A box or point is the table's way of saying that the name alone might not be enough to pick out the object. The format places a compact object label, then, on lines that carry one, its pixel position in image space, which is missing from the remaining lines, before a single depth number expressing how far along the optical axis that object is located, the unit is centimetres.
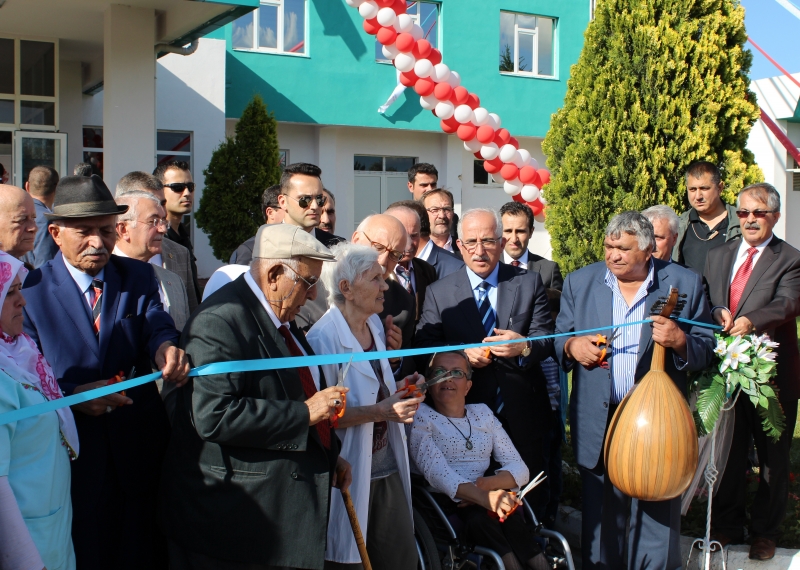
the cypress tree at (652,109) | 773
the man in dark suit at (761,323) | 502
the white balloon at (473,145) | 1617
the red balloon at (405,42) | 1516
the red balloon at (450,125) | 1617
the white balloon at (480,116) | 1598
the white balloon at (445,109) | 1579
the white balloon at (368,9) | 1493
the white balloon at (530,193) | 1545
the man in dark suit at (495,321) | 464
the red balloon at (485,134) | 1593
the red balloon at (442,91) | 1561
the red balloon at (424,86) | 1554
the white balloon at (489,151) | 1587
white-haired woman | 358
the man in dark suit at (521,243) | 629
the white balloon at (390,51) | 1560
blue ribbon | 239
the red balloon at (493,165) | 1595
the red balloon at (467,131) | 1596
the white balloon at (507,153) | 1575
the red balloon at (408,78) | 1574
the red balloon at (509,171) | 1575
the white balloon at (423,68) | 1530
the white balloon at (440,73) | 1554
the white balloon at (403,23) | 1509
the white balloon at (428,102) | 1588
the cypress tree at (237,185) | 1420
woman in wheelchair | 409
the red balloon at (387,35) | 1513
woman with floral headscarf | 228
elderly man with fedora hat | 325
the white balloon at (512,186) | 1582
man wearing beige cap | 291
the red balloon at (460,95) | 1591
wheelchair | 392
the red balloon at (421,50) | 1538
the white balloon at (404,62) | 1532
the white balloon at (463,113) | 1586
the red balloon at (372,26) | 1527
